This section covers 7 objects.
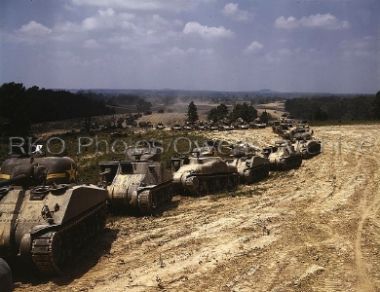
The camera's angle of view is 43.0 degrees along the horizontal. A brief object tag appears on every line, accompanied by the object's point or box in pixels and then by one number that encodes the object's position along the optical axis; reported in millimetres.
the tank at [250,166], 21969
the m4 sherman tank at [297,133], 40281
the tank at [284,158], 25812
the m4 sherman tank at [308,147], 30688
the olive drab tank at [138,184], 15203
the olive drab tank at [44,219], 9812
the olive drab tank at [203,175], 18719
